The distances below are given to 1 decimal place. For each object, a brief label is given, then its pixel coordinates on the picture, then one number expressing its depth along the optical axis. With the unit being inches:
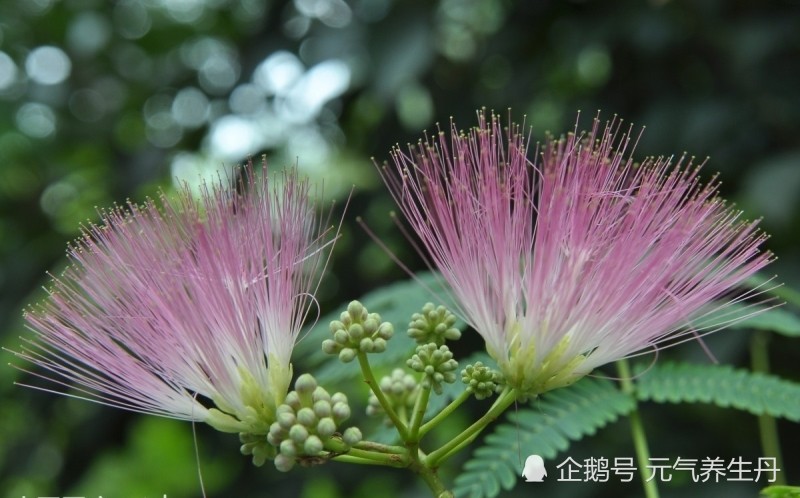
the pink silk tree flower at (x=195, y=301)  12.8
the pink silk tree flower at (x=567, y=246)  12.7
